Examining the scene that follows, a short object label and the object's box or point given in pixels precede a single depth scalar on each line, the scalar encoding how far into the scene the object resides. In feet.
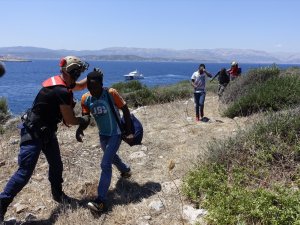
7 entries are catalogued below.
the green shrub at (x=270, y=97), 20.35
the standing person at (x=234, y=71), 31.86
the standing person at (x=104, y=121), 10.42
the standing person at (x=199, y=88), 22.55
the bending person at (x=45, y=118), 9.78
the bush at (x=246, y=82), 26.18
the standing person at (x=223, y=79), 29.84
